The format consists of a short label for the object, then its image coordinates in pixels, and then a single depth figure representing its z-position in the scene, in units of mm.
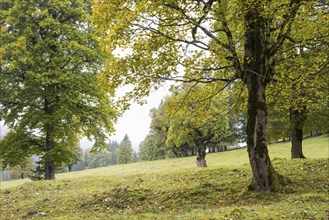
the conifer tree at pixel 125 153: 99188
